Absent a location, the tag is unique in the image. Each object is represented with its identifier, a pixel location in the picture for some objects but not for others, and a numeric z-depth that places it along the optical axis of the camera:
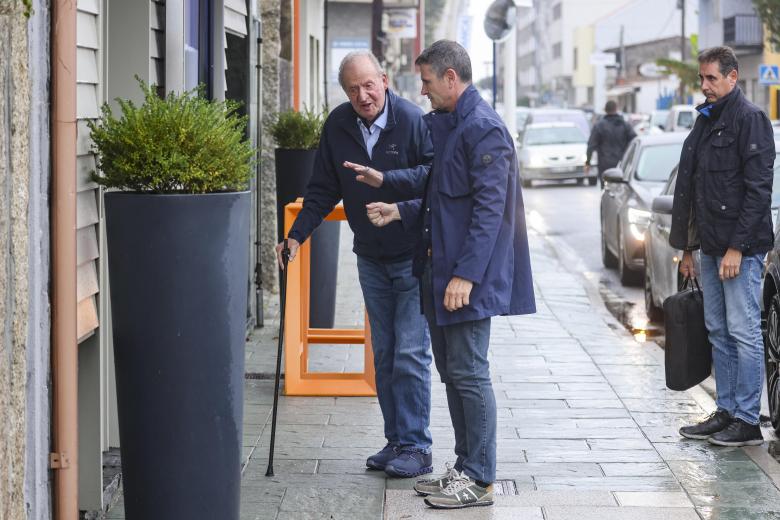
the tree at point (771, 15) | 57.96
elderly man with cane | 7.95
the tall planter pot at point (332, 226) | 12.64
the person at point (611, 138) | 28.01
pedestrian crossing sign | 47.61
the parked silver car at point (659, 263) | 13.51
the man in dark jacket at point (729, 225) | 8.59
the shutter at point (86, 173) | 6.69
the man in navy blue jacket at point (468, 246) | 7.06
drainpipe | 5.73
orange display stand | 10.34
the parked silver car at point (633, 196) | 17.85
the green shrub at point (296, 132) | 13.23
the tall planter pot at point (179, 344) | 6.00
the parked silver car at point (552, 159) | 40.24
